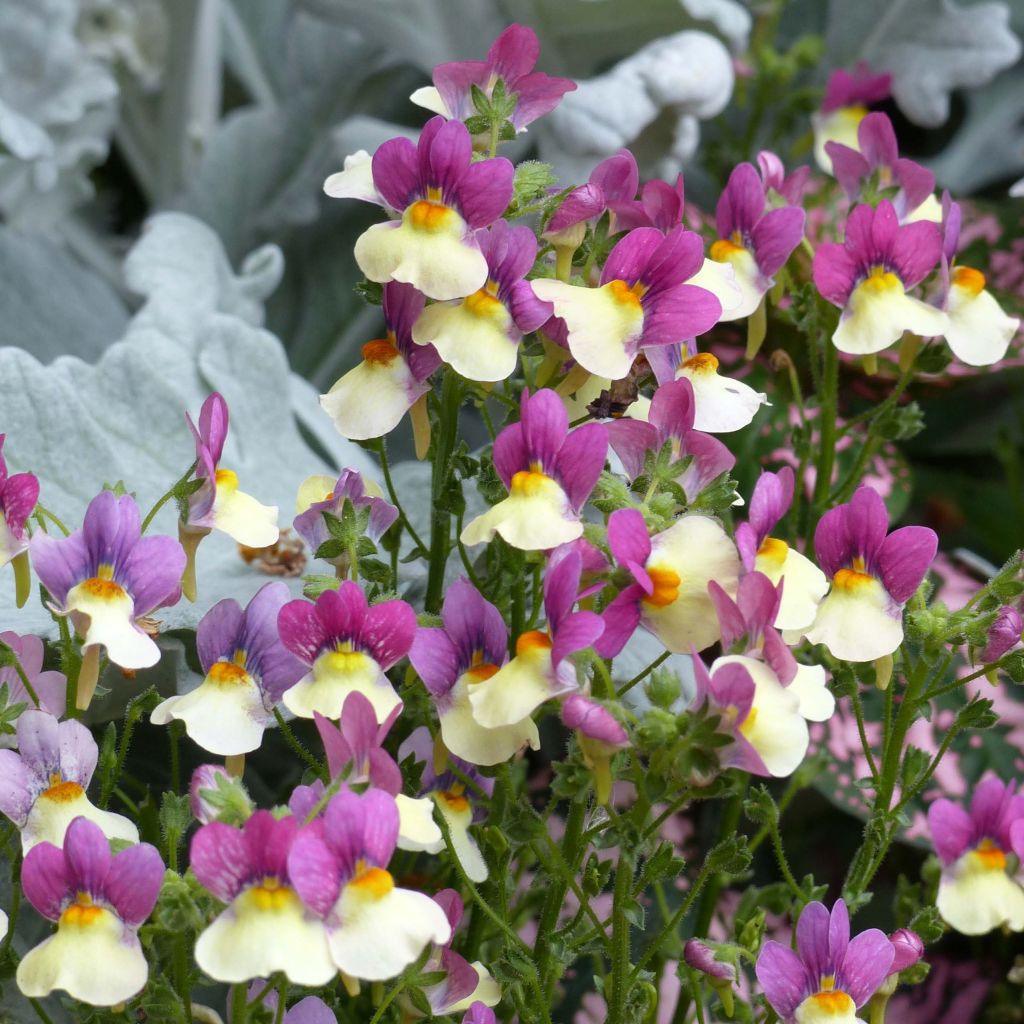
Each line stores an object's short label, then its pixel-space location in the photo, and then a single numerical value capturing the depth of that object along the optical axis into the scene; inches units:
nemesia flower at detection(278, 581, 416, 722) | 20.8
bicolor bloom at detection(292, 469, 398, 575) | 21.7
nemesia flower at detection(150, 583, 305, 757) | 21.1
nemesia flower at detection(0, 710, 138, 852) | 21.0
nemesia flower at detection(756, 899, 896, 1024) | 21.1
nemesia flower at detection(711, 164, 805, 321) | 22.6
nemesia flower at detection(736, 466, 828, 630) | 20.7
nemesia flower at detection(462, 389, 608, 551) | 20.7
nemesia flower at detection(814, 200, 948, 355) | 22.3
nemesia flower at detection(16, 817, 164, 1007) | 19.9
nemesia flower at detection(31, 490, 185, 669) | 20.9
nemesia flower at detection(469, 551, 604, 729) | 20.1
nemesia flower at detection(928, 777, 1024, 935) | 21.7
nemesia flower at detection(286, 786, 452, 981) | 19.6
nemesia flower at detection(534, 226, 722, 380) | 20.9
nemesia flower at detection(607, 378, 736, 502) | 21.0
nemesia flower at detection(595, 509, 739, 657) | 20.4
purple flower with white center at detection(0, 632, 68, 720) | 21.7
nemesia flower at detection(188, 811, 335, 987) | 19.5
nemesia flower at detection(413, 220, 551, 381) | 20.9
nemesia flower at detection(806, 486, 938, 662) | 21.2
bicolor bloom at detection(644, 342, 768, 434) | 21.4
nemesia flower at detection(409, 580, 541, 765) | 20.9
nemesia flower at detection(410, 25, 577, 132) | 21.8
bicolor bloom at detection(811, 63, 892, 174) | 30.9
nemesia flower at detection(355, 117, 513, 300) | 20.9
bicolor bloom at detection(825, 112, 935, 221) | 23.6
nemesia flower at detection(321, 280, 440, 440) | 21.4
